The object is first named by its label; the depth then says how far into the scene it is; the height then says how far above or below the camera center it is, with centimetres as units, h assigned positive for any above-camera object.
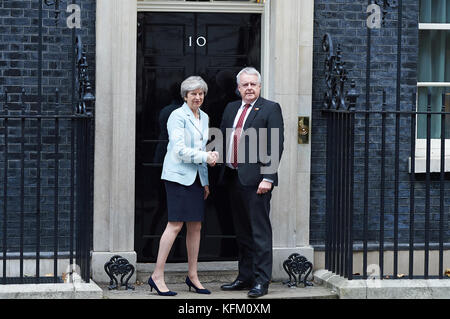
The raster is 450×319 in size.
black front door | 915 +40
